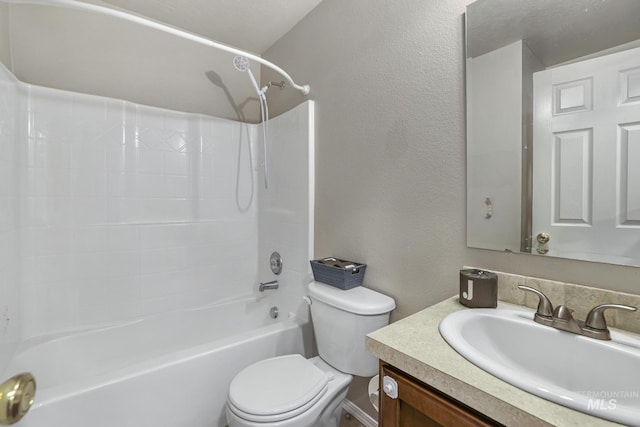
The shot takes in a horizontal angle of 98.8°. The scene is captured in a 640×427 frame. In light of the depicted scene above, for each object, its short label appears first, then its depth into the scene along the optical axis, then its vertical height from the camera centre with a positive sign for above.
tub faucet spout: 2.00 -0.55
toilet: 1.01 -0.71
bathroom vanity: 0.46 -0.34
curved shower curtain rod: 1.12 +0.86
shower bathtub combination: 1.25 -0.26
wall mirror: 0.75 +0.26
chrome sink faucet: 0.66 -0.28
